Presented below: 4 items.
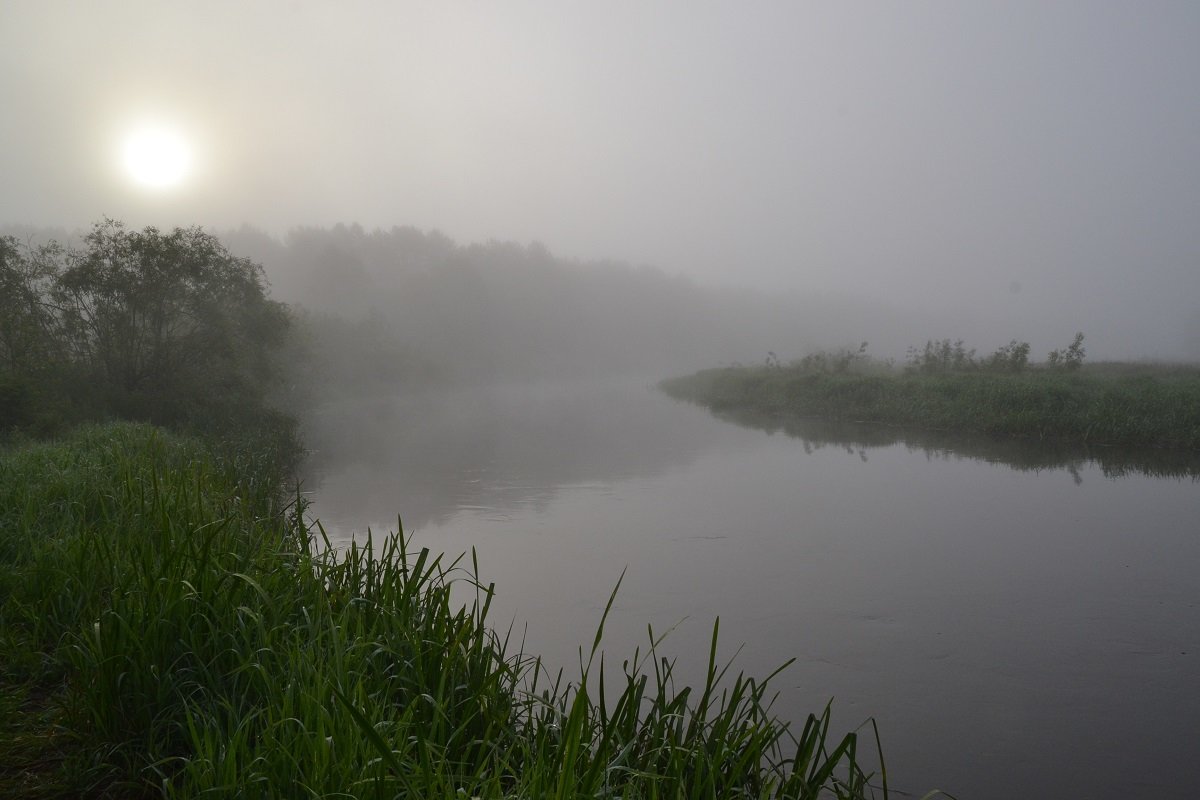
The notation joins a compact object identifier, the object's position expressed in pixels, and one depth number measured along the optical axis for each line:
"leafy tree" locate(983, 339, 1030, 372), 19.50
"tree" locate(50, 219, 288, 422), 11.96
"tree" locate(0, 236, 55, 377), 10.10
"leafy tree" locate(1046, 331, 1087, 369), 19.00
